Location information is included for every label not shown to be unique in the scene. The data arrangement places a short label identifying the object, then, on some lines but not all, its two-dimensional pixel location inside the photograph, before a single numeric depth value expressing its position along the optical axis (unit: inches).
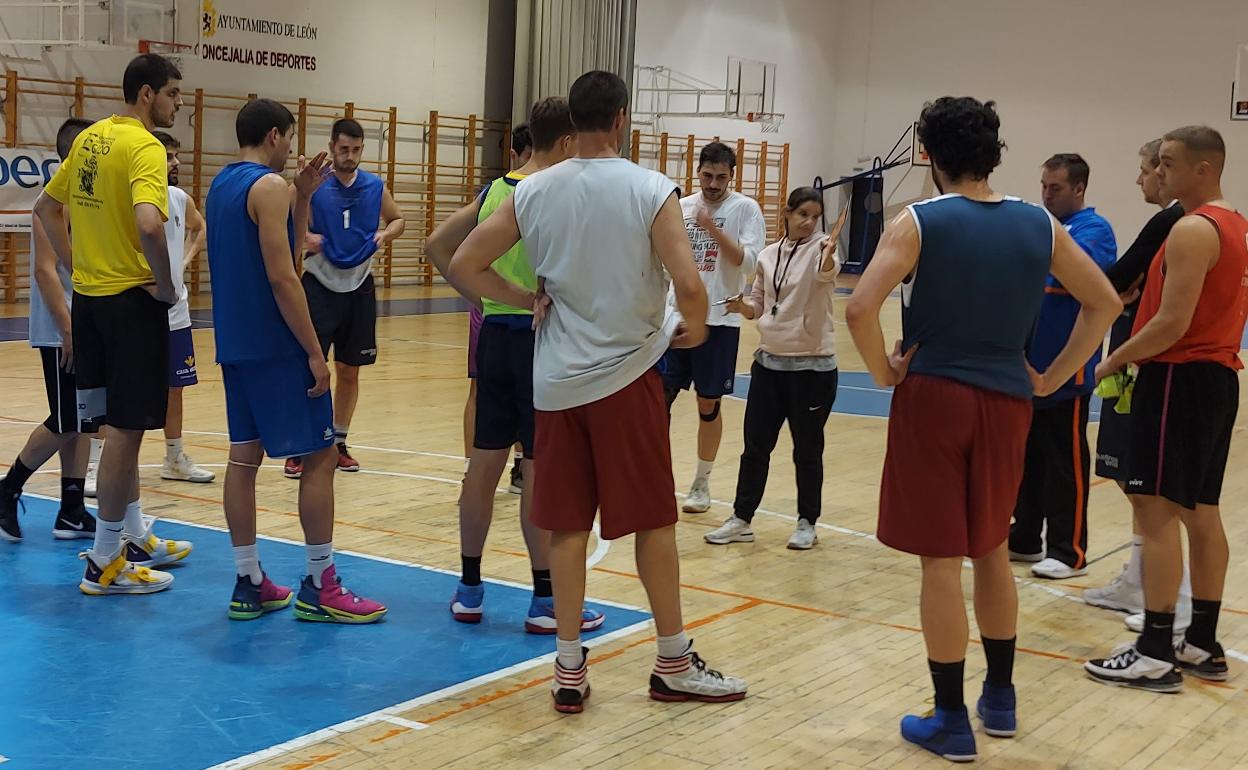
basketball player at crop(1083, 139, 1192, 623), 179.2
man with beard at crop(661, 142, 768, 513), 245.3
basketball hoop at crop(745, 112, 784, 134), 946.1
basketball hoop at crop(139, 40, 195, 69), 571.8
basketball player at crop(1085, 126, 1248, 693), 161.9
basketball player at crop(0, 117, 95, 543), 208.5
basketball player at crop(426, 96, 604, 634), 177.0
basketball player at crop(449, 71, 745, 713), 145.9
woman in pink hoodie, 231.8
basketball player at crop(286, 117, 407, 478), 275.0
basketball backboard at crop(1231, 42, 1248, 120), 901.2
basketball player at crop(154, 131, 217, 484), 244.4
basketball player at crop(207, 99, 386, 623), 171.0
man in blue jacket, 217.2
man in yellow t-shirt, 187.0
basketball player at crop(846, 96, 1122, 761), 134.8
